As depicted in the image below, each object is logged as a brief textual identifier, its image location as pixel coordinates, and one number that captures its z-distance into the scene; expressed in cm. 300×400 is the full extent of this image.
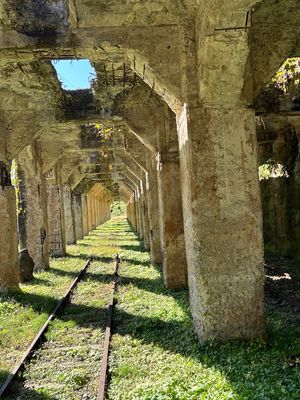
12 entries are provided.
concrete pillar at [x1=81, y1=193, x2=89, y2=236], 3014
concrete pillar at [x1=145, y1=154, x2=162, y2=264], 1323
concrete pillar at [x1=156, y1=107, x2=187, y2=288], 1008
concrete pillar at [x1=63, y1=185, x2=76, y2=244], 2417
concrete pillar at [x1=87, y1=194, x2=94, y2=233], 3569
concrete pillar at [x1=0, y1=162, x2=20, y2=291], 1074
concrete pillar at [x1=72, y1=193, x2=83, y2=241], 2805
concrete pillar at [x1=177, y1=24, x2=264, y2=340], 573
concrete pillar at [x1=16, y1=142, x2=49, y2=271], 1483
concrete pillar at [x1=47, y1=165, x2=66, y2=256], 1922
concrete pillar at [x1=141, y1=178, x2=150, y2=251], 1770
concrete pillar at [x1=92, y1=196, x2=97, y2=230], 4220
